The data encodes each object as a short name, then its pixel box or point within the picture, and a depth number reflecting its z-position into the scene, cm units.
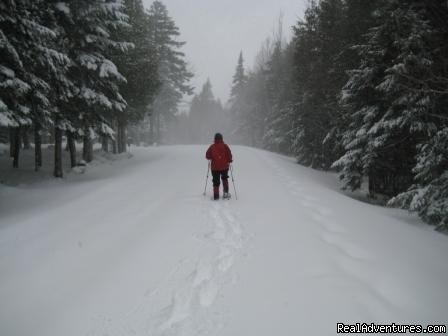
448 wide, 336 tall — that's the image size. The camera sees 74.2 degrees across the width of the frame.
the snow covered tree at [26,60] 962
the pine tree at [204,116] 7669
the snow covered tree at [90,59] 1425
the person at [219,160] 1021
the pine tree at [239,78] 5707
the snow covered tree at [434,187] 877
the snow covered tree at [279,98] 3300
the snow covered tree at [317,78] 2016
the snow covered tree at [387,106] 1050
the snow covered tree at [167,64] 3591
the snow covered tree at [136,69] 1919
